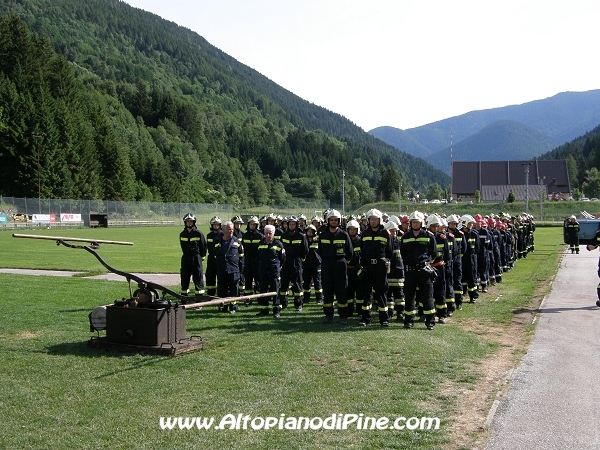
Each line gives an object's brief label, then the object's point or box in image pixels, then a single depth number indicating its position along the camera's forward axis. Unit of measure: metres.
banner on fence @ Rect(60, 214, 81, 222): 61.26
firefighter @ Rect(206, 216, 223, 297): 13.42
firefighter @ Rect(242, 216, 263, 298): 13.97
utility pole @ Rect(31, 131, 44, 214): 69.88
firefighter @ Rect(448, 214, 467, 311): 13.56
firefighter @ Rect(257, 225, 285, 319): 12.38
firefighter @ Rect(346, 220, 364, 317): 12.02
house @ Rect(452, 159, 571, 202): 116.25
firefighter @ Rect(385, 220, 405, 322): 11.44
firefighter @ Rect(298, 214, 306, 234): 16.58
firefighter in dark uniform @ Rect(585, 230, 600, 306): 14.07
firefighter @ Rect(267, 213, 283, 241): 15.55
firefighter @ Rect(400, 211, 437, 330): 11.11
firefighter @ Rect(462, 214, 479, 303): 14.71
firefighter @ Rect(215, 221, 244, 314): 12.67
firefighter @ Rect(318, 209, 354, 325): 11.52
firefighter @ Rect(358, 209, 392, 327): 11.27
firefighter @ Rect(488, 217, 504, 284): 18.31
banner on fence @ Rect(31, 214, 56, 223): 57.72
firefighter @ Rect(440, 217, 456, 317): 12.61
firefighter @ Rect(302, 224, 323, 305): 14.05
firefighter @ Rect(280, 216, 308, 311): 13.04
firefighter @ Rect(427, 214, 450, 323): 11.77
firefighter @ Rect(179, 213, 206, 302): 13.12
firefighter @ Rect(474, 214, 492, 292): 16.53
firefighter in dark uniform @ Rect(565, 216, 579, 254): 31.14
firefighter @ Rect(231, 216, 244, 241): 13.72
